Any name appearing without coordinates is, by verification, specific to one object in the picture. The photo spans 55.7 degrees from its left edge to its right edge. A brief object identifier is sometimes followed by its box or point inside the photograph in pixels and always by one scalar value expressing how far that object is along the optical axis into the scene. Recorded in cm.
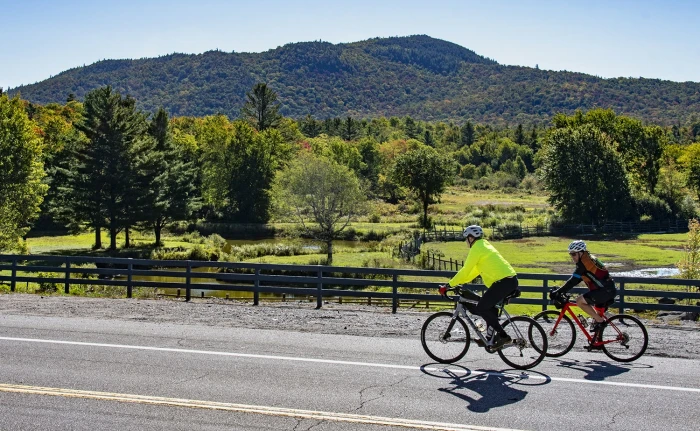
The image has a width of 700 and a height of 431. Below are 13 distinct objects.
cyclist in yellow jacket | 1054
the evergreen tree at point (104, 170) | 5744
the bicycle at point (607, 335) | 1144
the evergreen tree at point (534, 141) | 18412
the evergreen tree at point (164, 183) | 5962
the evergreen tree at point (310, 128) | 17875
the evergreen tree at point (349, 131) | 17375
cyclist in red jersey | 1124
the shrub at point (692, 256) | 2855
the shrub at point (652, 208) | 8175
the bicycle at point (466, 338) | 1078
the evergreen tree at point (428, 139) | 18758
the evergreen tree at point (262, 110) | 11688
